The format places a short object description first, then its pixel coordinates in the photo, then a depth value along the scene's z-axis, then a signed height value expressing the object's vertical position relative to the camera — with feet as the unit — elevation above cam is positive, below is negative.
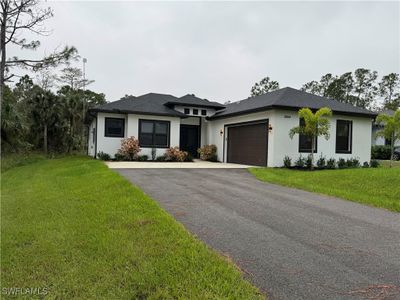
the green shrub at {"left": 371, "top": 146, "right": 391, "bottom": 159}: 79.29 +0.30
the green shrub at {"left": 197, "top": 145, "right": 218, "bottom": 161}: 63.00 -0.92
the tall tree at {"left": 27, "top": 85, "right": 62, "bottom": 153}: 69.92 +7.80
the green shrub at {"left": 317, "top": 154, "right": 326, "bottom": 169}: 48.32 -1.79
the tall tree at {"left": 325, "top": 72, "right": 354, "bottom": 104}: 156.46 +32.44
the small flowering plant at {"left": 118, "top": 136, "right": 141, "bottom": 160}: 54.75 -0.37
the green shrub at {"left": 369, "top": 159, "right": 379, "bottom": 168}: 51.77 -1.86
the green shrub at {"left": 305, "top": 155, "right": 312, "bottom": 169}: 47.57 -1.67
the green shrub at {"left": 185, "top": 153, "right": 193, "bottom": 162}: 59.35 -1.96
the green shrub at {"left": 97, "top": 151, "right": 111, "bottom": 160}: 55.62 -1.89
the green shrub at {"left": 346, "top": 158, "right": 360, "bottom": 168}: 51.03 -1.75
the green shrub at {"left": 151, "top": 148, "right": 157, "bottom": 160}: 57.88 -1.34
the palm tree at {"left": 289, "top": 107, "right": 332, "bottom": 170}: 42.47 +3.74
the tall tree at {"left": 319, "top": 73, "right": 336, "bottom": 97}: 163.94 +37.40
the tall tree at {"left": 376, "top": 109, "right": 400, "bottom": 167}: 47.76 +4.26
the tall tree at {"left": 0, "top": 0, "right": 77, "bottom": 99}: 53.51 +20.28
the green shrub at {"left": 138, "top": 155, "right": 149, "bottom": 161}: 56.39 -2.01
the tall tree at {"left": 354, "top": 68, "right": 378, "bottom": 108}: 156.66 +33.79
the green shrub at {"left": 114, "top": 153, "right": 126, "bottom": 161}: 55.71 -2.00
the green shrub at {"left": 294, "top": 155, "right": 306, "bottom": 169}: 47.19 -1.83
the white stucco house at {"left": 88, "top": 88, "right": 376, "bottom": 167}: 47.38 +4.06
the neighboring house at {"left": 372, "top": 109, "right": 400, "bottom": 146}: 88.74 +3.27
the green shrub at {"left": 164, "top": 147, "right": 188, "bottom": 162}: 57.98 -1.44
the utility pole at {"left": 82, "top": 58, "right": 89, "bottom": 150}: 82.83 +8.78
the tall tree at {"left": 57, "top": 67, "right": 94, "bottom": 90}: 108.07 +24.09
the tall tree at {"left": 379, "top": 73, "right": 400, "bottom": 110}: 154.71 +32.86
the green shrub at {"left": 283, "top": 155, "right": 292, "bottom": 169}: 46.19 -1.70
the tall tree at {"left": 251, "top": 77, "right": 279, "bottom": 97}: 152.26 +32.17
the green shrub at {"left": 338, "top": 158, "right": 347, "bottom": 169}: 50.10 -1.85
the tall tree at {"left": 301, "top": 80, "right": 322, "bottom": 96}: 170.40 +35.91
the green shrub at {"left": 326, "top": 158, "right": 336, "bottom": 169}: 48.98 -1.86
